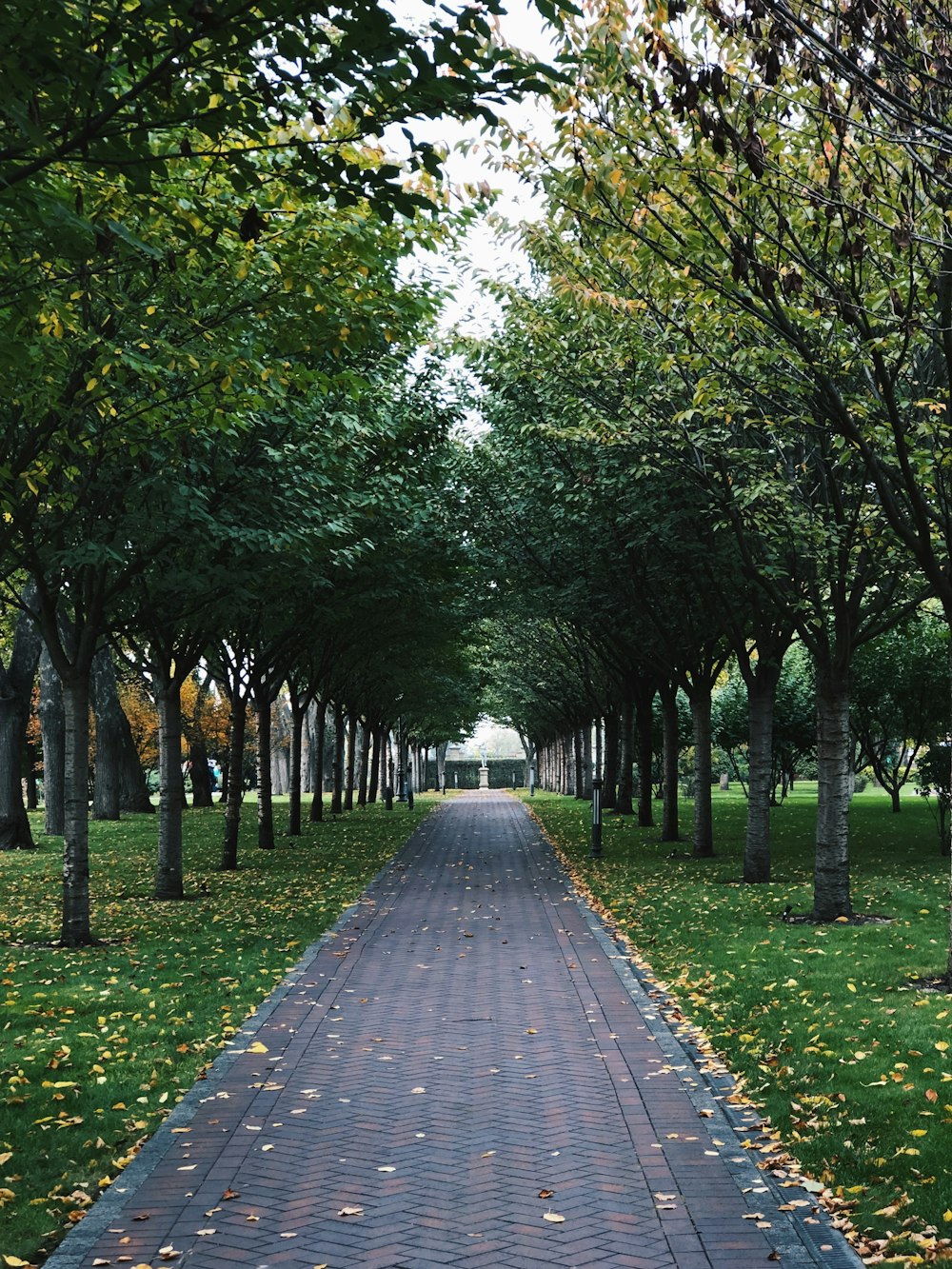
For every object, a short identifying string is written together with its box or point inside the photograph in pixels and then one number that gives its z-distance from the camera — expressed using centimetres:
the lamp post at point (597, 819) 2181
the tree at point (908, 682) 2762
